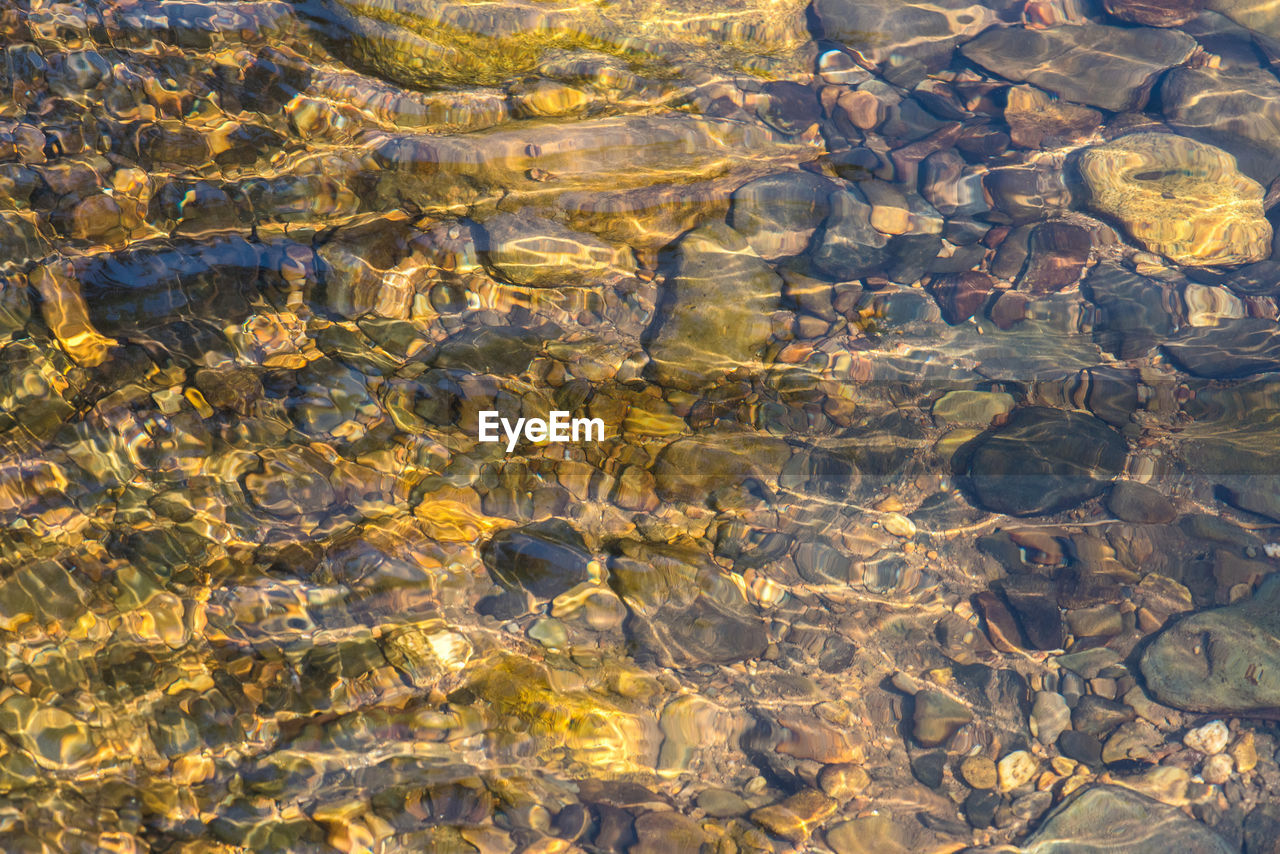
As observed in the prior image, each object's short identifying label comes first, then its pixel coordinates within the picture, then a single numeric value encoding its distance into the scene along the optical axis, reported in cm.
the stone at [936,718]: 394
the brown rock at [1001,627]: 415
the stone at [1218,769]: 383
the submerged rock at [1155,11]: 584
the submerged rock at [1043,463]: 433
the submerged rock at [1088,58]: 559
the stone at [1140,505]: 433
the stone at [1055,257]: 493
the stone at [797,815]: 365
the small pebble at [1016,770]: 387
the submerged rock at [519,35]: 509
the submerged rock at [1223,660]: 391
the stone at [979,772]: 386
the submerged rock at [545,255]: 452
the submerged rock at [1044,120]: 544
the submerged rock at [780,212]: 479
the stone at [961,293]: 483
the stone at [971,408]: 449
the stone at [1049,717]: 397
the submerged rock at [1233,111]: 532
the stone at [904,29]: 570
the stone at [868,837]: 366
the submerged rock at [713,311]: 443
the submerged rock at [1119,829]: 365
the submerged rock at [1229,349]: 461
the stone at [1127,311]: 473
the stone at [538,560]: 387
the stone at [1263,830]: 364
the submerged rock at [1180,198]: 499
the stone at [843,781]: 378
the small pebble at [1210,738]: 389
